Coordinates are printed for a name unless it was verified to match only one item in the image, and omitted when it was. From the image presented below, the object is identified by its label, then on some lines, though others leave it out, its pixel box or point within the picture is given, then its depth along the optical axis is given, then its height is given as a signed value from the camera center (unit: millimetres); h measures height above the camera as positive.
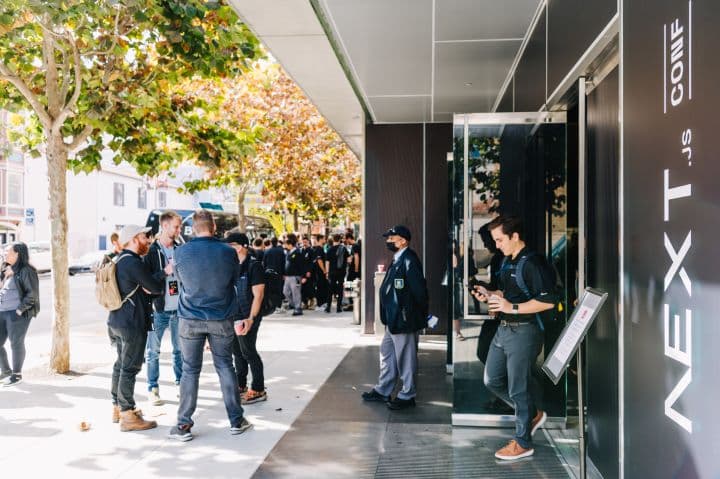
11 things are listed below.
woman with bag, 7977 -936
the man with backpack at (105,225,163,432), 5875 -782
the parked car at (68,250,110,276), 35216 -1751
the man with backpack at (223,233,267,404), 6645 -670
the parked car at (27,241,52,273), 32750 -1175
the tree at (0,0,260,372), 7910 +2159
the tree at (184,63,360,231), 19859 +3291
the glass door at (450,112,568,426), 6012 +179
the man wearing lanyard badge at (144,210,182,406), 6871 -744
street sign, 33941 +882
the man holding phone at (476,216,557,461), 4949 -743
